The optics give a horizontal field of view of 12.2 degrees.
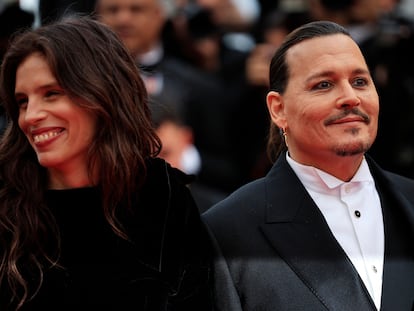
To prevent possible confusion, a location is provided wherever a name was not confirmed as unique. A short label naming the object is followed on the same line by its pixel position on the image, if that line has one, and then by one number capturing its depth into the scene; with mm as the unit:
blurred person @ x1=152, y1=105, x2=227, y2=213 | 7862
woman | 5791
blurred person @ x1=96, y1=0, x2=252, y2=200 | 8840
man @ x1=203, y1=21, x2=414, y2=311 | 5975
